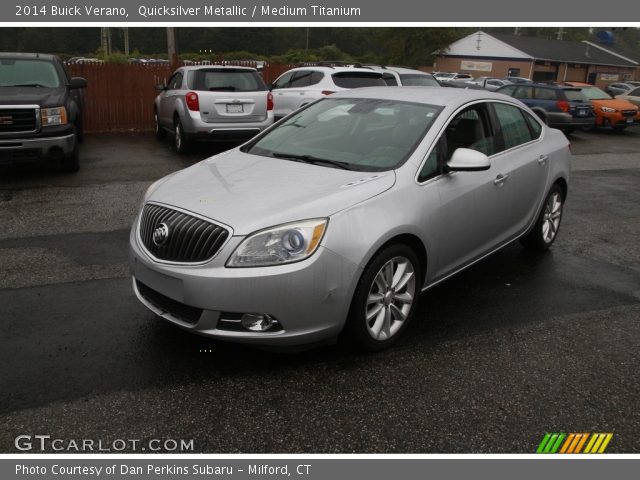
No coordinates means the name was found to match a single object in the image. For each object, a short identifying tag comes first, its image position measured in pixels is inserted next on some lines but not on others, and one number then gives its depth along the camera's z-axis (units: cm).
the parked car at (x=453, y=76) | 4644
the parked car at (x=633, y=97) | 2141
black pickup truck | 796
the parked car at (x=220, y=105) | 1055
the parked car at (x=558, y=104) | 1675
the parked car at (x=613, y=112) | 1861
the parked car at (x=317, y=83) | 1201
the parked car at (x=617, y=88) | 3316
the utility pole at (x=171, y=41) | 2172
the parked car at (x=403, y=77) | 1232
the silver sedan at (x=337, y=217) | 320
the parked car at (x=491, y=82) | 3250
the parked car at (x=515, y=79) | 3622
